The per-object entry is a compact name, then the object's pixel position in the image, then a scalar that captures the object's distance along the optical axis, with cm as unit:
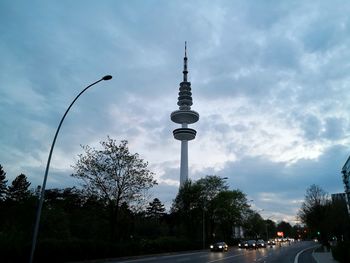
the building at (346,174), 9781
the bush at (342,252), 2100
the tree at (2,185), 8219
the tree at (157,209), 12177
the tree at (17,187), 8438
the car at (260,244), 6949
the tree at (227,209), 7119
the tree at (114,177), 3834
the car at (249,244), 6266
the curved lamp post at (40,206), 1726
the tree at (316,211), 5507
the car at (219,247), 5048
